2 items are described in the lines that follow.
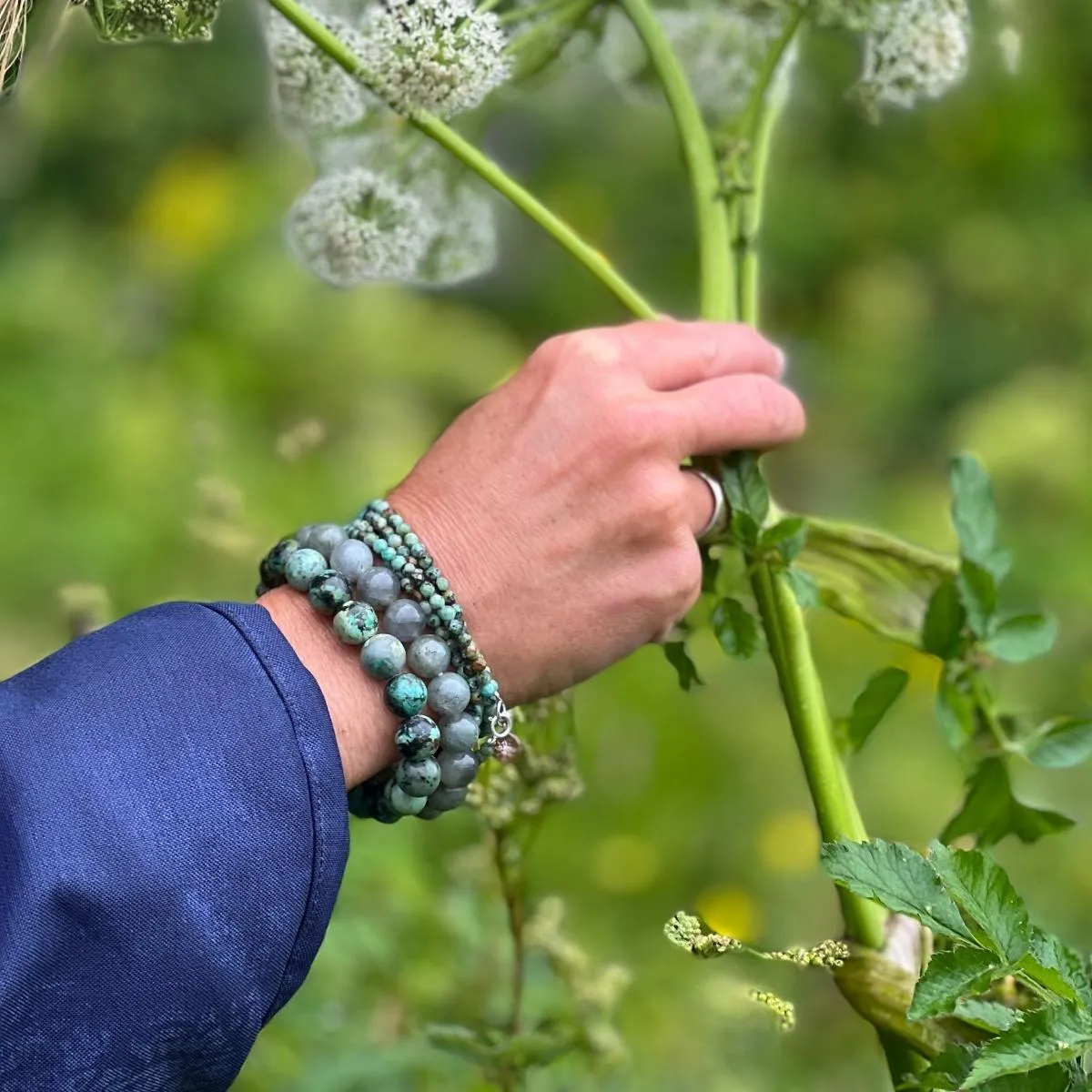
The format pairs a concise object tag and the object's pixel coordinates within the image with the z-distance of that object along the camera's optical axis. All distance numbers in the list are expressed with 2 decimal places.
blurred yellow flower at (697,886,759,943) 1.68
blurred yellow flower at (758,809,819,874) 1.78
